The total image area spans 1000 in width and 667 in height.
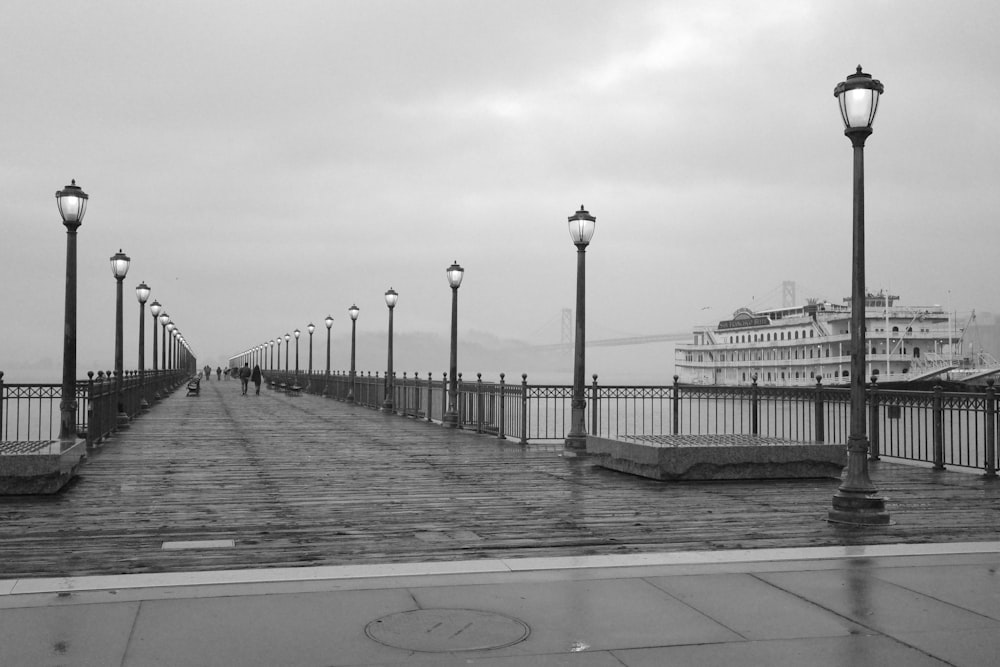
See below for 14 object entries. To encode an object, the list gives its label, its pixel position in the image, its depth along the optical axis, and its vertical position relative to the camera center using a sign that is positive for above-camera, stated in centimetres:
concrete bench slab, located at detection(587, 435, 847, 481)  1274 -118
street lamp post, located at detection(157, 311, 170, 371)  6562 +331
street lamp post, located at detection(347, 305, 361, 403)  4228 +225
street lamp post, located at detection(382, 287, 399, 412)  3312 -47
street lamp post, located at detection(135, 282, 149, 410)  3747 +267
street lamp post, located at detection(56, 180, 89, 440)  1691 +103
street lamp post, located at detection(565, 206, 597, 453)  1716 +65
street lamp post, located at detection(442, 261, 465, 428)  2500 +23
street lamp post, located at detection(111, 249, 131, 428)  2870 +269
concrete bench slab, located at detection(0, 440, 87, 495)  1095 -120
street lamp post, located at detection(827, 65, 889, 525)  948 +54
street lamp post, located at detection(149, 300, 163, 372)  5003 +303
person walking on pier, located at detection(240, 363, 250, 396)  5497 -44
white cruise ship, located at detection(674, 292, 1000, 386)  7731 +229
